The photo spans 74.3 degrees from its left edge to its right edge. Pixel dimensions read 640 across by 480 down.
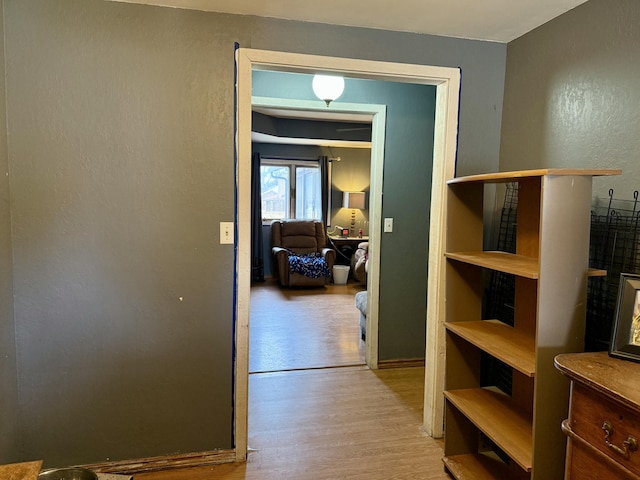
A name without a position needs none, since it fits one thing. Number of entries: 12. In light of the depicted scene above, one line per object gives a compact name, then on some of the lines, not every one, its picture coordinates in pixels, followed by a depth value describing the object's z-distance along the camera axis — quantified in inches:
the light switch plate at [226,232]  81.4
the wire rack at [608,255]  62.4
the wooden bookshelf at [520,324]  58.3
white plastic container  261.6
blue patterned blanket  246.4
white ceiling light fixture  114.9
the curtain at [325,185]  285.6
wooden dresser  42.5
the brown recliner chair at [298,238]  271.0
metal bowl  63.0
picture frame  51.2
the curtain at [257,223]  267.4
